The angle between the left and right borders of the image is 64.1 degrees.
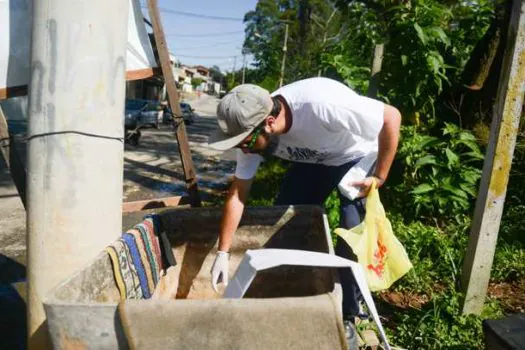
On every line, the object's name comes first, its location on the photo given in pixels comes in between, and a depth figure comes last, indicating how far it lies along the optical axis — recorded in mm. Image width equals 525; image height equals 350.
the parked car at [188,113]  22203
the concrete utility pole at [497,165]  2441
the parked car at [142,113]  15133
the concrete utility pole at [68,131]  1729
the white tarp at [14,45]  2363
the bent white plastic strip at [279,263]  1518
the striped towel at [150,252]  2195
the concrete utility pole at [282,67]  10123
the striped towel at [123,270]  1868
